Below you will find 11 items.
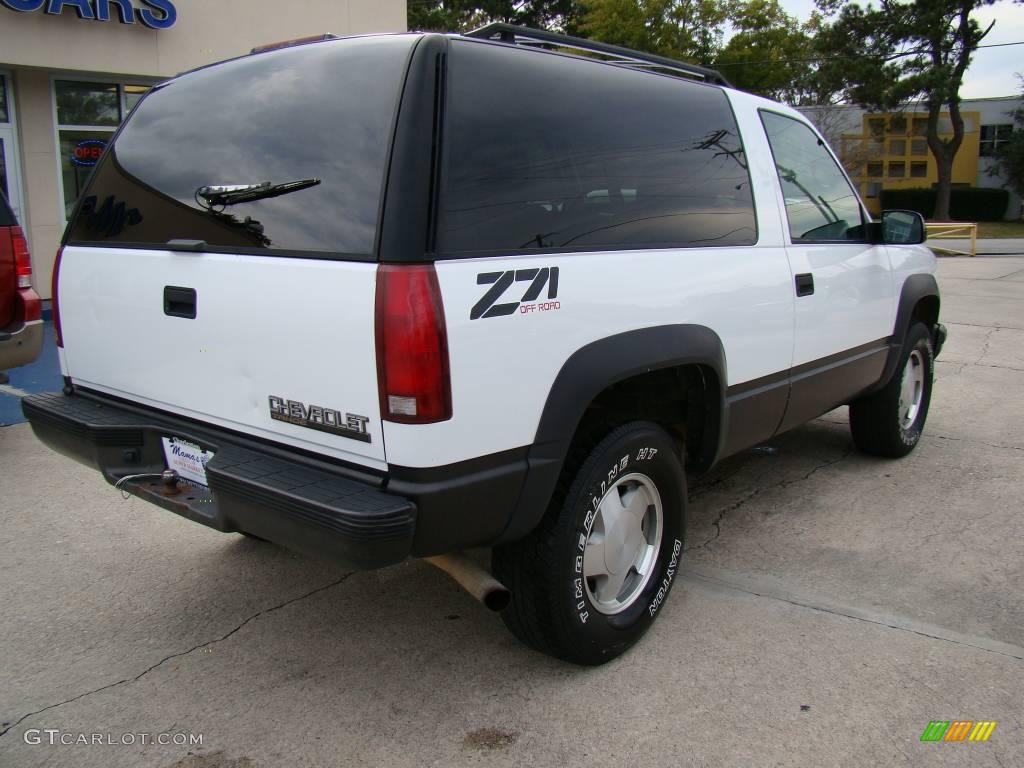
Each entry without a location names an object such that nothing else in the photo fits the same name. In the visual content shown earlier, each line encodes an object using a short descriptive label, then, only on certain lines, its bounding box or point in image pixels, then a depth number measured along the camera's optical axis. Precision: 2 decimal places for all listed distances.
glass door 10.41
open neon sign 11.01
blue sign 9.74
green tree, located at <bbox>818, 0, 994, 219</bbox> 35.09
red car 5.29
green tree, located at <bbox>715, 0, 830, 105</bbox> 38.03
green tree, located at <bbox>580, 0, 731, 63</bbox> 36.12
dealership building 10.08
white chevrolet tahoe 2.34
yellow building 44.38
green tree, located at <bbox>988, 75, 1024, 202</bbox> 41.28
